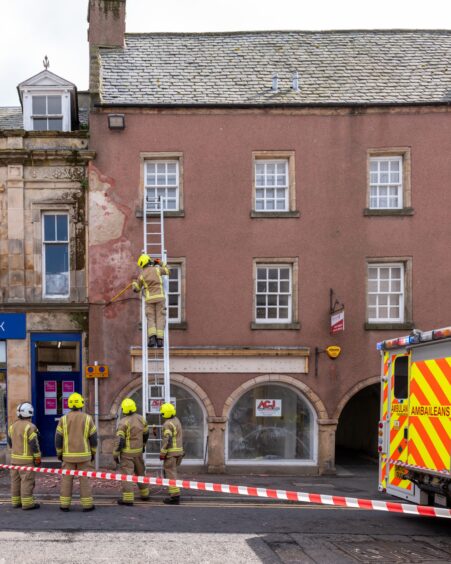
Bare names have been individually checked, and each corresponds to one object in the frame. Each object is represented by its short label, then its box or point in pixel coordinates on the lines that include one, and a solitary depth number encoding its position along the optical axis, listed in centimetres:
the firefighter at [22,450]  1101
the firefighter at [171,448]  1148
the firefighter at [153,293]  1363
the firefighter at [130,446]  1132
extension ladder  1485
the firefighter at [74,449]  1070
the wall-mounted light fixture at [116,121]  1559
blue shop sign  1573
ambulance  924
